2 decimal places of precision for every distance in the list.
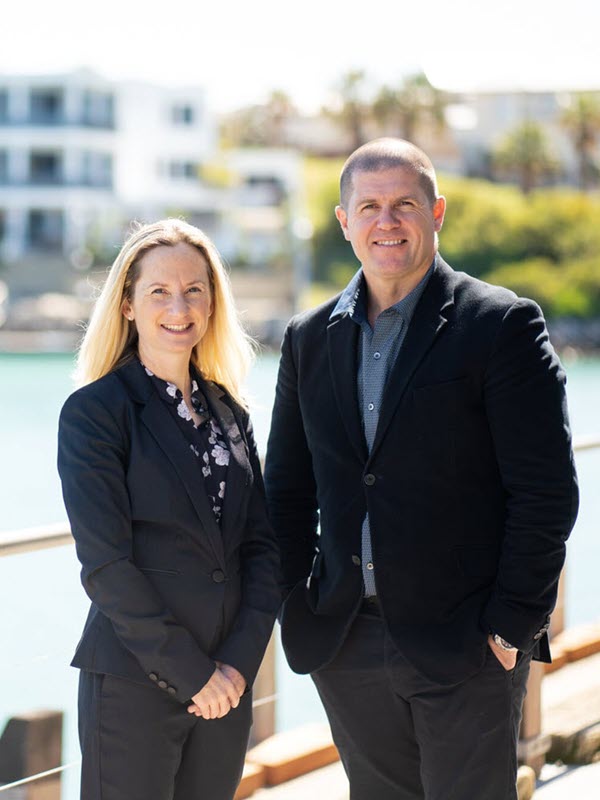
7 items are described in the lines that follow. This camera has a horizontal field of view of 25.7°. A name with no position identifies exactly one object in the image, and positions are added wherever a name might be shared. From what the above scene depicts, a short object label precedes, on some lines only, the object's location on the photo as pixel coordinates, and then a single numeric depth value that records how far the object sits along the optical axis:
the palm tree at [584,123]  81.94
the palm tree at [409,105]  81.00
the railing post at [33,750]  2.82
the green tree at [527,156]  82.25
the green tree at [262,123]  85.32
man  2.40
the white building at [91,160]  71.31
